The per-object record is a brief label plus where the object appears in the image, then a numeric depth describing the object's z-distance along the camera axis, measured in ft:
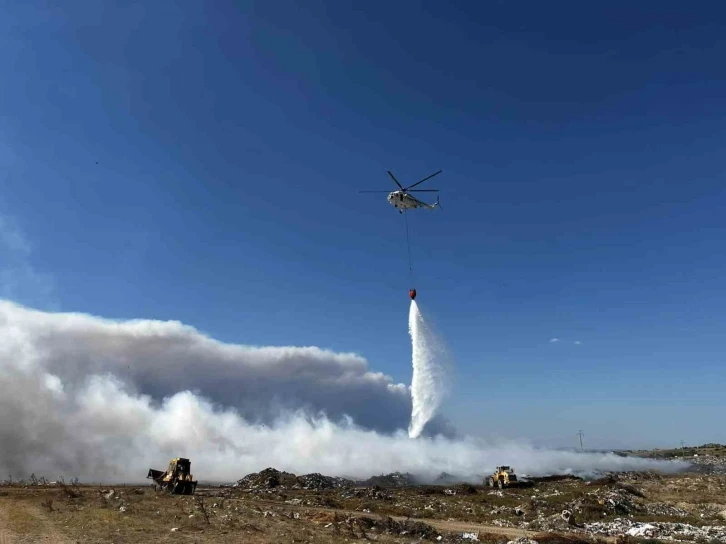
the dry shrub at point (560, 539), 81.24
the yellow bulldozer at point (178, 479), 171.83
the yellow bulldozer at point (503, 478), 226.79
